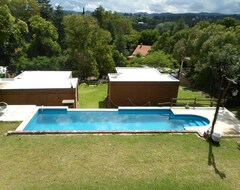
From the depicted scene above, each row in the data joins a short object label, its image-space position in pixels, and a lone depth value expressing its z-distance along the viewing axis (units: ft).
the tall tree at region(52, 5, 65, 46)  132.87
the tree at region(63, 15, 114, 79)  86.69
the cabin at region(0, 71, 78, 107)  46.04
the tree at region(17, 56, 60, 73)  81.47
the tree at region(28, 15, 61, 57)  98.73
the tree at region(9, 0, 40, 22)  122.93
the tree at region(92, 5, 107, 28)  136.98
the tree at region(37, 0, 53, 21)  135.03
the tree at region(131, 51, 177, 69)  91.25
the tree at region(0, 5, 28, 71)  85.76
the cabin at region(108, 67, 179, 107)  51.63
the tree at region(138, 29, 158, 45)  199.82
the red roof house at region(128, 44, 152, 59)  175.79
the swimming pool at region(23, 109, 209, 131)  39.73
